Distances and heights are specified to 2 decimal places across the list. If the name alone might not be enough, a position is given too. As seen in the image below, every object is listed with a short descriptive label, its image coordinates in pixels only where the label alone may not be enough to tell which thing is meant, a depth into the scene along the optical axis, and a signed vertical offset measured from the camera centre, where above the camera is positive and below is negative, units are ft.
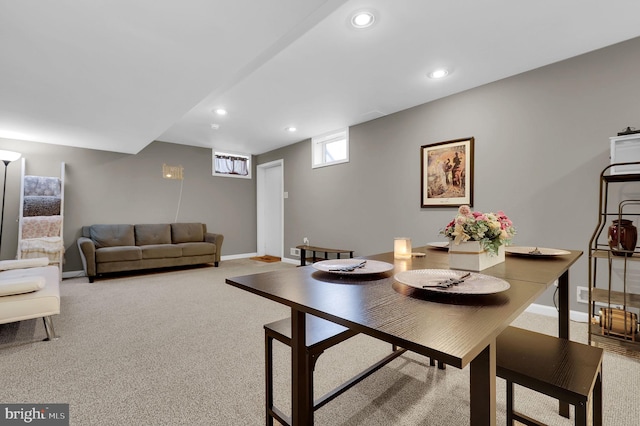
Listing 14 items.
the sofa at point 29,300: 6.64 -2.07
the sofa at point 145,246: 13.65 -1.73
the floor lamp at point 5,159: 12.37 +2.40
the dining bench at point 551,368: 2.69 -1.59
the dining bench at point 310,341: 3.20 -1.52
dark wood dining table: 1.73 -0.72
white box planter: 3.64 -0.53
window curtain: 20.25 +3.65
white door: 20.52 +0.55
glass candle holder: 4.69 -0.55
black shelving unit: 6.51 -1.67
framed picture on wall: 10.66 +1.70
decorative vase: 6.48 -0.47
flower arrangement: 3.65 -0.18
